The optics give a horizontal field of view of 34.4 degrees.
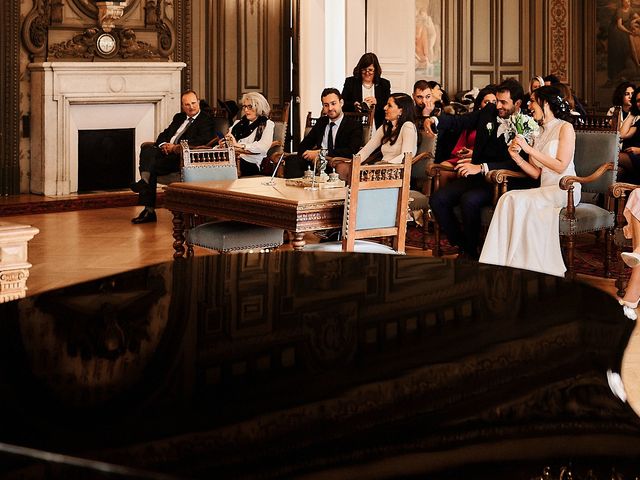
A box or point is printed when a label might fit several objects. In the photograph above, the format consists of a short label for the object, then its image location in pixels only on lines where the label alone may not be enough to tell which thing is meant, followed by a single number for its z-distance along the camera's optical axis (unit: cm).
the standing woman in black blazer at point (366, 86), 952
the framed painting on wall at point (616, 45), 1437
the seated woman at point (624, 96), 954
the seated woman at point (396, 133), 735
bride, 642
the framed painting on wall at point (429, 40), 1381
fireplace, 1109
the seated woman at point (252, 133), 923
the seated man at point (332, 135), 820
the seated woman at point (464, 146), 746
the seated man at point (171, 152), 957
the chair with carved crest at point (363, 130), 829
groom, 687
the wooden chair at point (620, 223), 632
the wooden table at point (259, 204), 553
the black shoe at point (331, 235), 676
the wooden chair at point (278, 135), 910
